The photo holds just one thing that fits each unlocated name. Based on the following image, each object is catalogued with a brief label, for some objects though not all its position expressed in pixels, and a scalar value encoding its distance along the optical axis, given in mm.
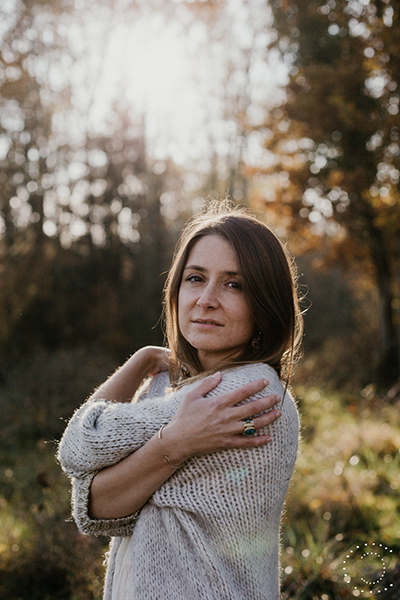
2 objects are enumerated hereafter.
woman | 1424
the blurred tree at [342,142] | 8164
